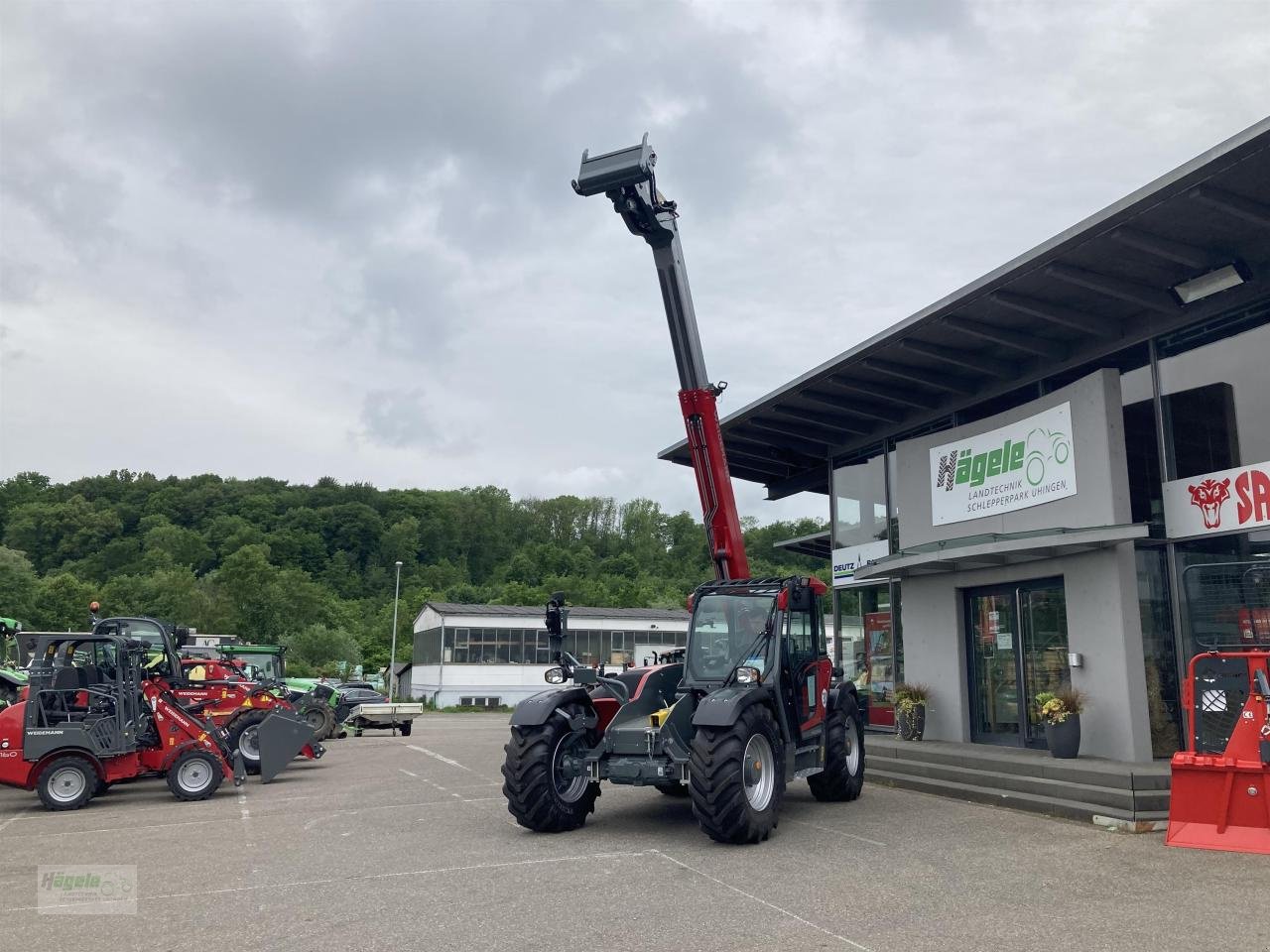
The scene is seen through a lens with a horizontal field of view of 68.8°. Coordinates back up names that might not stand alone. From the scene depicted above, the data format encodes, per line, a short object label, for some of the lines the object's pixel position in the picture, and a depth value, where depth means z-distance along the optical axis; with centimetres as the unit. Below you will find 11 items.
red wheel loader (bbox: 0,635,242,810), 1060
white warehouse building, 4391
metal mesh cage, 962
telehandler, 778
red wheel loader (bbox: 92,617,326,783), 1198
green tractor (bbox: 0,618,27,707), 1529
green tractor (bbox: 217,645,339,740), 1628
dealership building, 963
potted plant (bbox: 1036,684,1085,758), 1037
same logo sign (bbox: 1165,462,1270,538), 959
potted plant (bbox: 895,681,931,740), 1321
